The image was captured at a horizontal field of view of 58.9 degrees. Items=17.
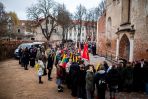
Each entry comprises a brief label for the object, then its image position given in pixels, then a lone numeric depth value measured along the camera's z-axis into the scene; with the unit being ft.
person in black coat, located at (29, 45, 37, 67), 38.60
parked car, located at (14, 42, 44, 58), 48.13
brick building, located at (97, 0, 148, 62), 33.40
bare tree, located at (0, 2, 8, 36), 105.56
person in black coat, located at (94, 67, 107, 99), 19.21
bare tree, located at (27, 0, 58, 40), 110.04
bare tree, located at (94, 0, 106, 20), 111.71
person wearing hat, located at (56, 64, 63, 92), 23.28
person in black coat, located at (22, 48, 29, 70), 36.20
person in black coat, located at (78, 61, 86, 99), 20.10
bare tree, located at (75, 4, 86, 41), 136.82
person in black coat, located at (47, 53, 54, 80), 28.15
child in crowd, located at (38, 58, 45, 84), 26.48
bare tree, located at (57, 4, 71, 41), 113.17
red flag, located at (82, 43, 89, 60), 24.31
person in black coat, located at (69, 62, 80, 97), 20.51
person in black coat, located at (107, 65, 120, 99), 19.37
